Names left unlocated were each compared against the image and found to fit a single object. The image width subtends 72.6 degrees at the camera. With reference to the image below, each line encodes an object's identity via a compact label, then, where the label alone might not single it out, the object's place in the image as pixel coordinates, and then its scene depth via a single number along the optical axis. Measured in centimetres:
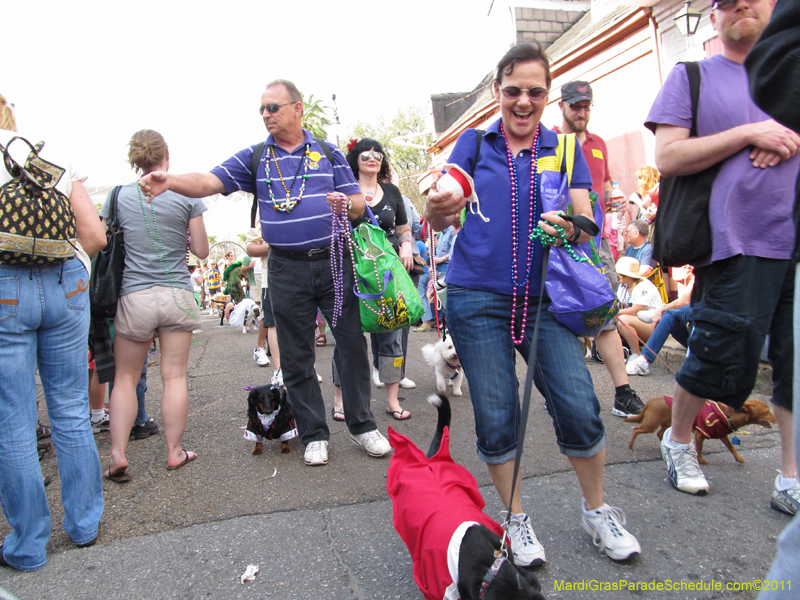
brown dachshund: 293
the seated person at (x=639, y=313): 576
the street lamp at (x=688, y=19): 806
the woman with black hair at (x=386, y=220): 425
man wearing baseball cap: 377
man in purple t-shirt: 224
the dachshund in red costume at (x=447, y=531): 153
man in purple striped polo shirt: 320
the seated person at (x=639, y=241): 675
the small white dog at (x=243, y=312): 875
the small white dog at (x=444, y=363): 475
